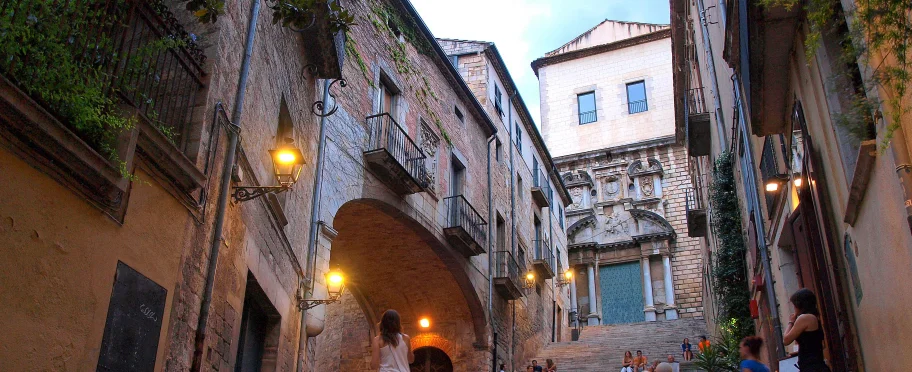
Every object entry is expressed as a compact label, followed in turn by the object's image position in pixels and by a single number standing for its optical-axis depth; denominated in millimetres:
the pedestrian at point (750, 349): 6366
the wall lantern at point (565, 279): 28298
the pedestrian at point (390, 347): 5820
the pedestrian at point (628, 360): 16609
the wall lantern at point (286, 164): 7259
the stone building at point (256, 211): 4051
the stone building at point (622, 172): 30844
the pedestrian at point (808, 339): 5371
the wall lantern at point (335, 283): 10898
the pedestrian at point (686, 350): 18203
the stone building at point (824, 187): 4863
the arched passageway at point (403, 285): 15719
